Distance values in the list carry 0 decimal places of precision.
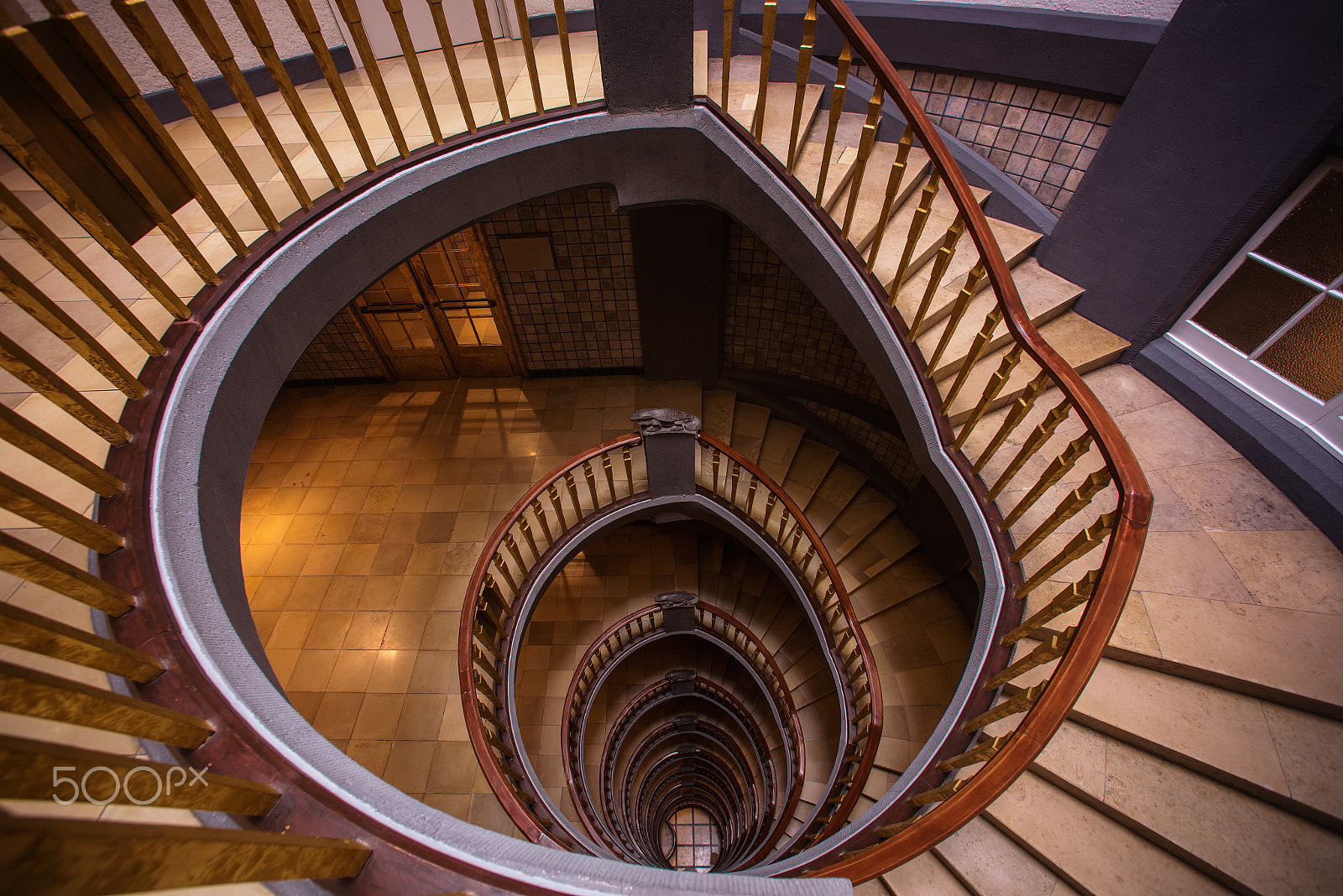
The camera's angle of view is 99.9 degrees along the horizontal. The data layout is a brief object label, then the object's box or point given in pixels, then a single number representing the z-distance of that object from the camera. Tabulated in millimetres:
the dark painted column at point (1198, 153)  2406
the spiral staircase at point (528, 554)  1312
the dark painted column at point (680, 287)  4848
